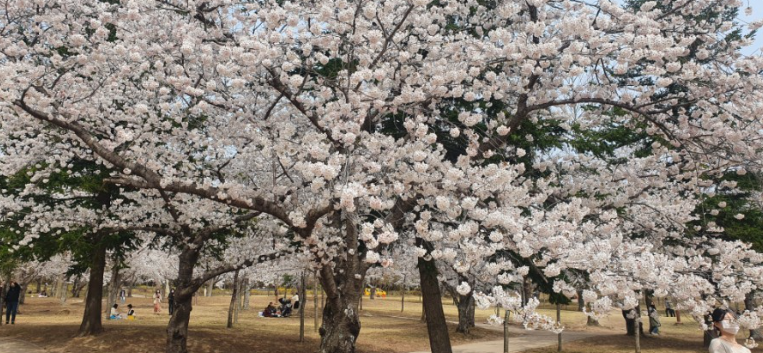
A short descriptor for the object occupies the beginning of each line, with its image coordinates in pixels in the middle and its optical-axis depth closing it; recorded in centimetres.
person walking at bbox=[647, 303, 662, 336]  2250
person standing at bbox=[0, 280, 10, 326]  1862
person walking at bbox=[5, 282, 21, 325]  1884
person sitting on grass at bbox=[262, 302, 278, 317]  2878
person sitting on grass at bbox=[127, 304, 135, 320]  2511
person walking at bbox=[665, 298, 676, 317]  3528
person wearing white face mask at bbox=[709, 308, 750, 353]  464
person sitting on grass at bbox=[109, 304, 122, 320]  2458
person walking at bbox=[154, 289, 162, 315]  3194
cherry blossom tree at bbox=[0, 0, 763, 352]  661
